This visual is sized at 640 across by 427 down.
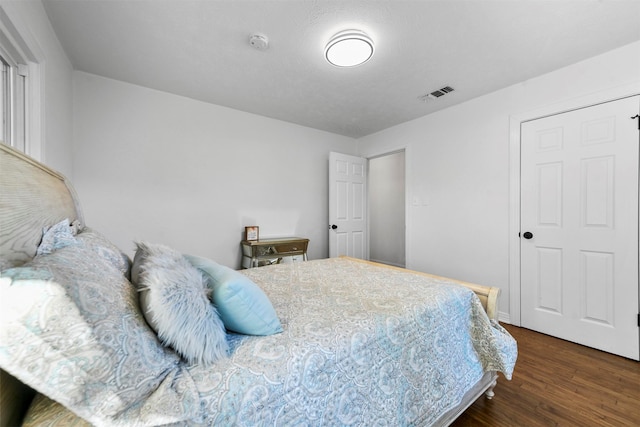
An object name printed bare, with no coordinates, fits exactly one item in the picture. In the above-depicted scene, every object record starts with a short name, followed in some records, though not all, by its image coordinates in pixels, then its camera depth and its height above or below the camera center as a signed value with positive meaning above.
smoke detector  1.93 +1.33
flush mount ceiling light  1.86 +1.27
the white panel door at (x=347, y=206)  4.00 +0.12
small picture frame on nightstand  3.33 -0.27
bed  0.51 -0.46
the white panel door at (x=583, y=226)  2.06 -0.11
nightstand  3.19 -0.49
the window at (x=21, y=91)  1.46 +0.77
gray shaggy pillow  0.74 -0.31
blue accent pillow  0.93 -0.35
